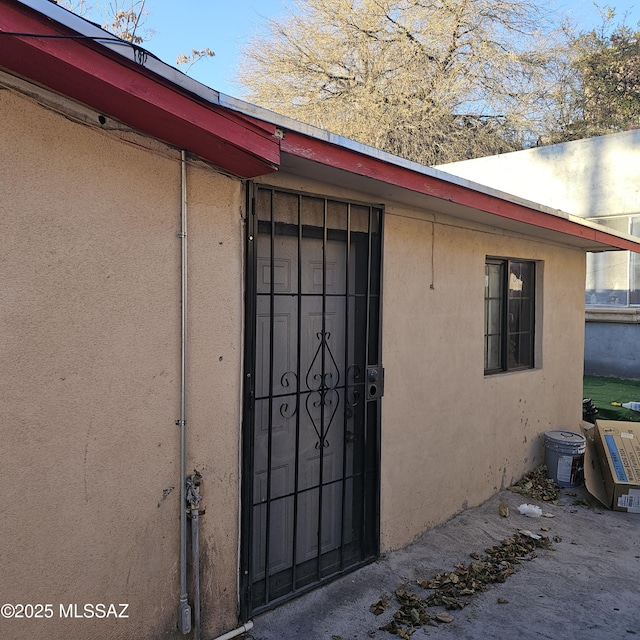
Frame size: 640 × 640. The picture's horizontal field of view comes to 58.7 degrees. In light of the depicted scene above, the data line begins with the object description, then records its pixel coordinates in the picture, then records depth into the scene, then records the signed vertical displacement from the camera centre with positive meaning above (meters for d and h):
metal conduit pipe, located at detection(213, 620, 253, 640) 3.12 -1.80
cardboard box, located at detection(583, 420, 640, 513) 5.60 -1.61
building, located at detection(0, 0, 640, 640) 2.35 -0.18
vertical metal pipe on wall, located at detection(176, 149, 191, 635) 2.89 -0.59
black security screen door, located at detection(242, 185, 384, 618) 3.50 -0.56
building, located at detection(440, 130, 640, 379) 11.52 +2.07
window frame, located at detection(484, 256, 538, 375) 6.01 -0.11
